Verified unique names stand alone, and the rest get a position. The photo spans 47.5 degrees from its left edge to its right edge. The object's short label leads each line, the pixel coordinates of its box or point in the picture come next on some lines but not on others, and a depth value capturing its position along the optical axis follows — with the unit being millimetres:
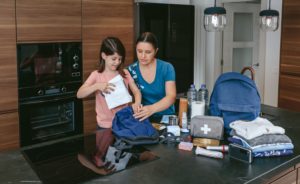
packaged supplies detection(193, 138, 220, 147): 1790
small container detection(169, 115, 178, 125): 2113
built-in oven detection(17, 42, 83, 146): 3008
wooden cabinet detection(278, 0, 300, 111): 3795
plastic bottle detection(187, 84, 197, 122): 2170
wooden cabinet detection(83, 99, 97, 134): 3393
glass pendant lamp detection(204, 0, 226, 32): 2449
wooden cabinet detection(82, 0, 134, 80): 3314
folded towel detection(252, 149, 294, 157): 1634
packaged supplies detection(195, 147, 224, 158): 1630
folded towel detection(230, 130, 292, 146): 1628
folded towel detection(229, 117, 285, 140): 1652
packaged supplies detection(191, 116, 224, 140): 1835
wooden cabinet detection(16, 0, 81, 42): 2902
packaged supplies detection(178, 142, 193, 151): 1732
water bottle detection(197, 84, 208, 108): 2184
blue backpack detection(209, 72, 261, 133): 1929
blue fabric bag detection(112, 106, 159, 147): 1813
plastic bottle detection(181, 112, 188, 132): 2070
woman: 2248
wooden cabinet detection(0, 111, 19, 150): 2893
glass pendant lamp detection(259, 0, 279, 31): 2396
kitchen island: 1393
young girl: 2094
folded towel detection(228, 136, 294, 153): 1621
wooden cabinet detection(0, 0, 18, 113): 2797
